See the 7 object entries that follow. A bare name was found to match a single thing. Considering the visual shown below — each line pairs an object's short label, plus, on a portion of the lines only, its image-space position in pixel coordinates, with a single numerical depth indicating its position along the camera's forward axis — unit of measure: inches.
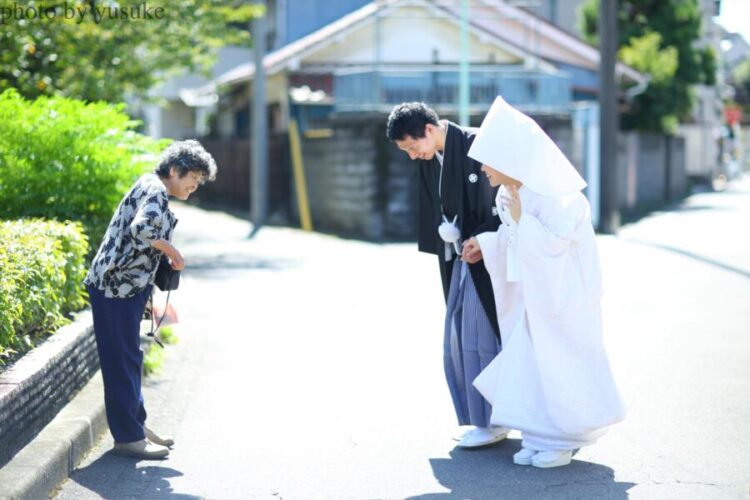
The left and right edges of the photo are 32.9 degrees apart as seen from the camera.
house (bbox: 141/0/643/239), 846.5
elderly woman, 244.4
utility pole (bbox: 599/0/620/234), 845.8
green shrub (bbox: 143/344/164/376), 347.3
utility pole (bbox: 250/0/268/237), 1000.2
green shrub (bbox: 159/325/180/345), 399.7
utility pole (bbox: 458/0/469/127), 807.1
